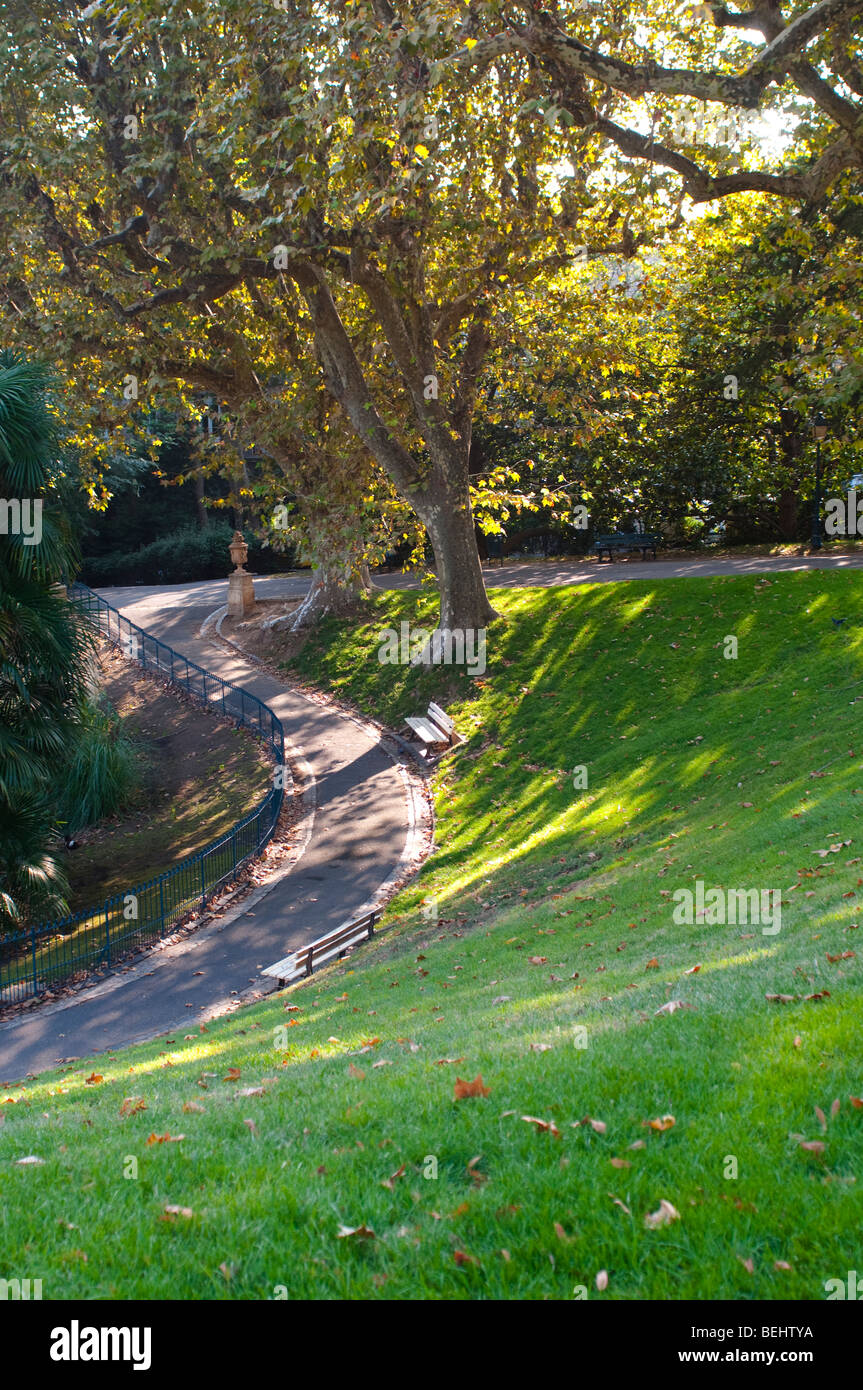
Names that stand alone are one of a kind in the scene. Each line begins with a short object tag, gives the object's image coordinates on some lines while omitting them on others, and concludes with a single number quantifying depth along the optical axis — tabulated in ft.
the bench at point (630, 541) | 102.64
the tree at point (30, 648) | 48.75
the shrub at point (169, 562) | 157.79
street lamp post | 87.10
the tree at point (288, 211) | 48.24
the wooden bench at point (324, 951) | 40.32
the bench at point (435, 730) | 67.92
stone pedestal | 110.83
